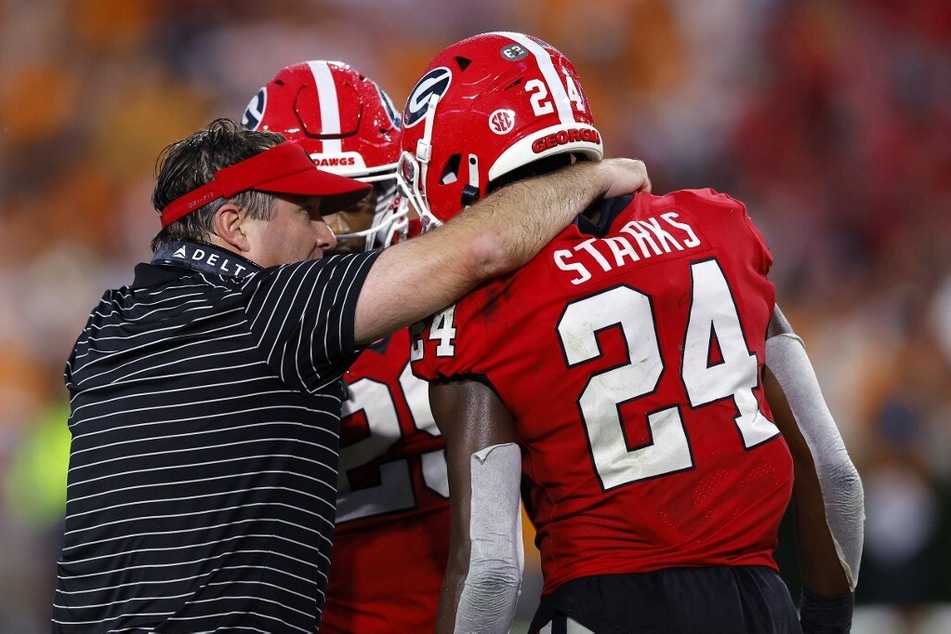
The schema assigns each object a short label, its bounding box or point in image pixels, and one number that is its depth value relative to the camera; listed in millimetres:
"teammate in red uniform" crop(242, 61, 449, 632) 15842
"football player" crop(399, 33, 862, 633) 15307
